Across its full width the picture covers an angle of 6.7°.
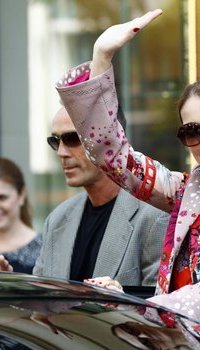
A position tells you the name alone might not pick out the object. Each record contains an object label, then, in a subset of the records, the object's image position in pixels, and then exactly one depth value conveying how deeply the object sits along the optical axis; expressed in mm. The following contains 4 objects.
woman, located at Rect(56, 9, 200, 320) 5301
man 6958
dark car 4084
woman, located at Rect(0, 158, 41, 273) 10258
